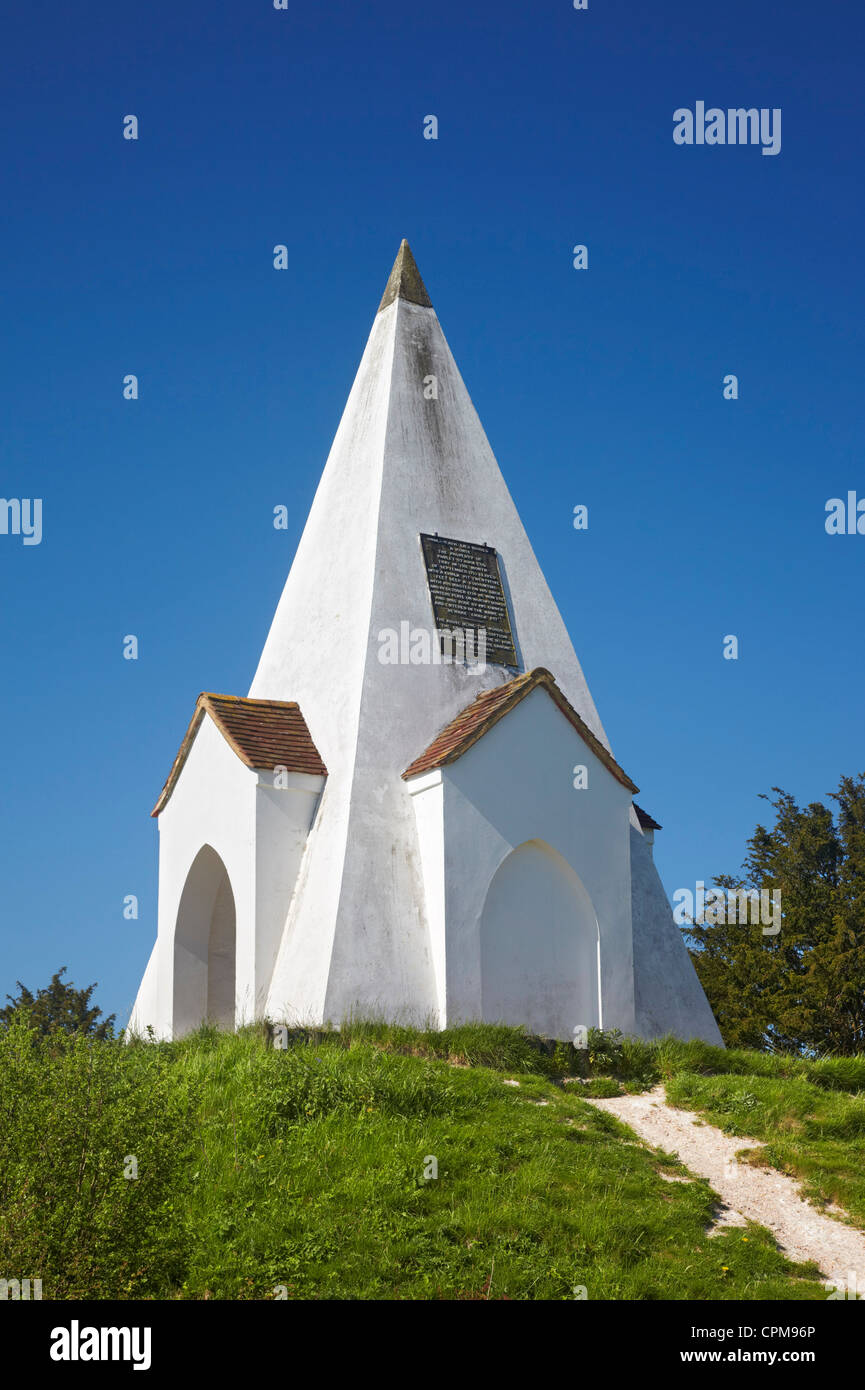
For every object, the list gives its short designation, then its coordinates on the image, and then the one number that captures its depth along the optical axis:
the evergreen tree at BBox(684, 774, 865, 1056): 23.44
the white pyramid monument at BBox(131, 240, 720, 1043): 13.88
